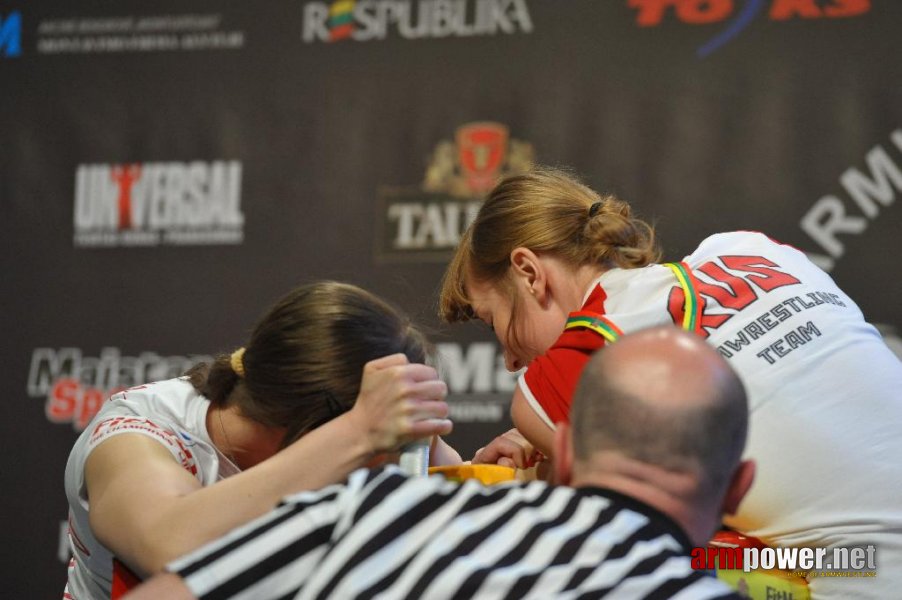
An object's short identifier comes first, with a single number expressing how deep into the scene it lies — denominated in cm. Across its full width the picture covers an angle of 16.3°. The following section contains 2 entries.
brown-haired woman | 399
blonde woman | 416
